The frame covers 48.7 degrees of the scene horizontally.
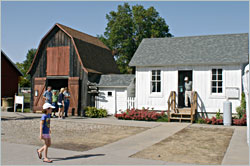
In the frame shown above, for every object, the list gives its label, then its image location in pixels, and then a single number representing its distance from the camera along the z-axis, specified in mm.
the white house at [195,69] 16031
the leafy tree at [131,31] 36344
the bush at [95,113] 18675
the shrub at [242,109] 15123
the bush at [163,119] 16491
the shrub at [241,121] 14375
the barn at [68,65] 19688
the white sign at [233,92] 15617
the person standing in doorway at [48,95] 16059
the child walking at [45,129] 6855
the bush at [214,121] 14970
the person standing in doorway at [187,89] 16719
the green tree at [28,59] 75100
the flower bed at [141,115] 16623
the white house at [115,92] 19172
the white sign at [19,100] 21078
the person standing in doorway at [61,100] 17125
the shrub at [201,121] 15497
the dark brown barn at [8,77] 25656
